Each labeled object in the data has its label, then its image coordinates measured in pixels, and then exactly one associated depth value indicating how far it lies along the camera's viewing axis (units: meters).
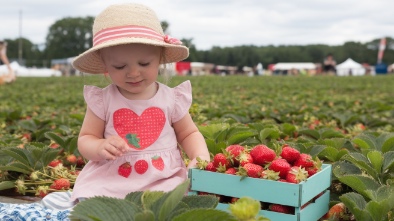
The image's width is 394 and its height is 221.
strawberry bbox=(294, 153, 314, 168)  2.22
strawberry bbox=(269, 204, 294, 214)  2.05
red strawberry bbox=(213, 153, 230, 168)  2.22
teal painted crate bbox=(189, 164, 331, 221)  1.99
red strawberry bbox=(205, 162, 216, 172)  2.23
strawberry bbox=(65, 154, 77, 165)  3.42
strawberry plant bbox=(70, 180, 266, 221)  1.46
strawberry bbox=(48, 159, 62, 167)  3.25
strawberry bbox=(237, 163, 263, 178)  2.08
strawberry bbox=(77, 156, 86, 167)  3.44
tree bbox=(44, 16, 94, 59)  93.50
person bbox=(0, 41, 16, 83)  13.88
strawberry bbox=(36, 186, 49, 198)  2.81
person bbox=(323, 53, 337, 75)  29.98
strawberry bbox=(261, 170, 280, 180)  2.03
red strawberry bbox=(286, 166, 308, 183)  1.99
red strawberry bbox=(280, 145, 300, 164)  2.23
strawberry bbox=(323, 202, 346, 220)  2.25
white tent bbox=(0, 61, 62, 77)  54.84
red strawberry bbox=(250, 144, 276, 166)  2.18
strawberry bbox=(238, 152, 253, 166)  2.16
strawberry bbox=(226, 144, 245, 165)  2.25
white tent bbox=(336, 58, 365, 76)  55.67
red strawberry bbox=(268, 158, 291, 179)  2.08
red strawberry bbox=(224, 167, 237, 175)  2.17
